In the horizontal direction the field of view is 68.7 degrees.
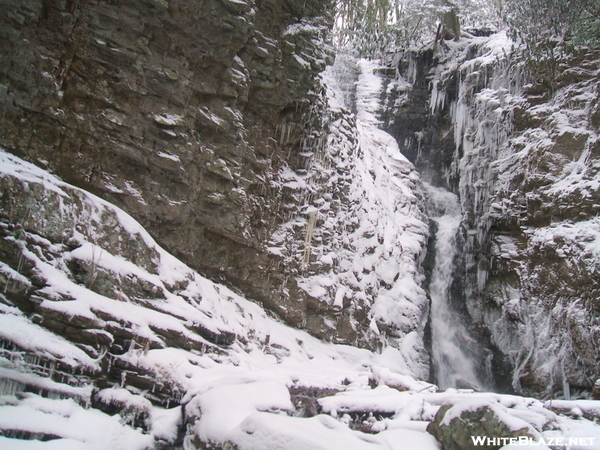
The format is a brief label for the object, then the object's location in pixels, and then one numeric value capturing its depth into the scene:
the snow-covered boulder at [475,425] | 4.98
